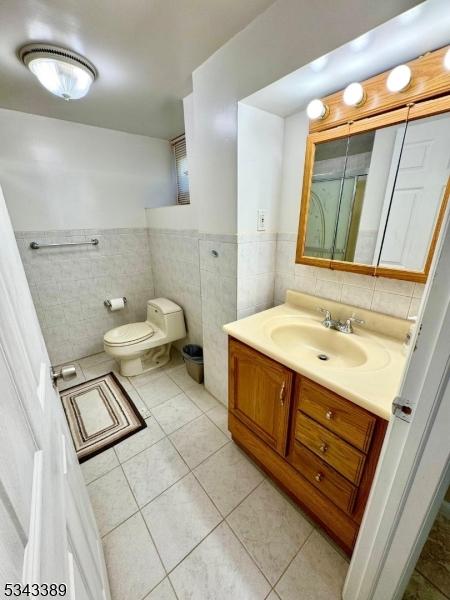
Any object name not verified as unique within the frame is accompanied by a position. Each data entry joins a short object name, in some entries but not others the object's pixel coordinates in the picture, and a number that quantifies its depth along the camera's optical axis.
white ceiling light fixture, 1.20
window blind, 2.47
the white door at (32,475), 0.30
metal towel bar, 2.09
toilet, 2.15
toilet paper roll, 2.53
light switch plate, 1.47
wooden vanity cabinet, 0.88
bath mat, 1.65
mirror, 1.00
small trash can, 2.12
